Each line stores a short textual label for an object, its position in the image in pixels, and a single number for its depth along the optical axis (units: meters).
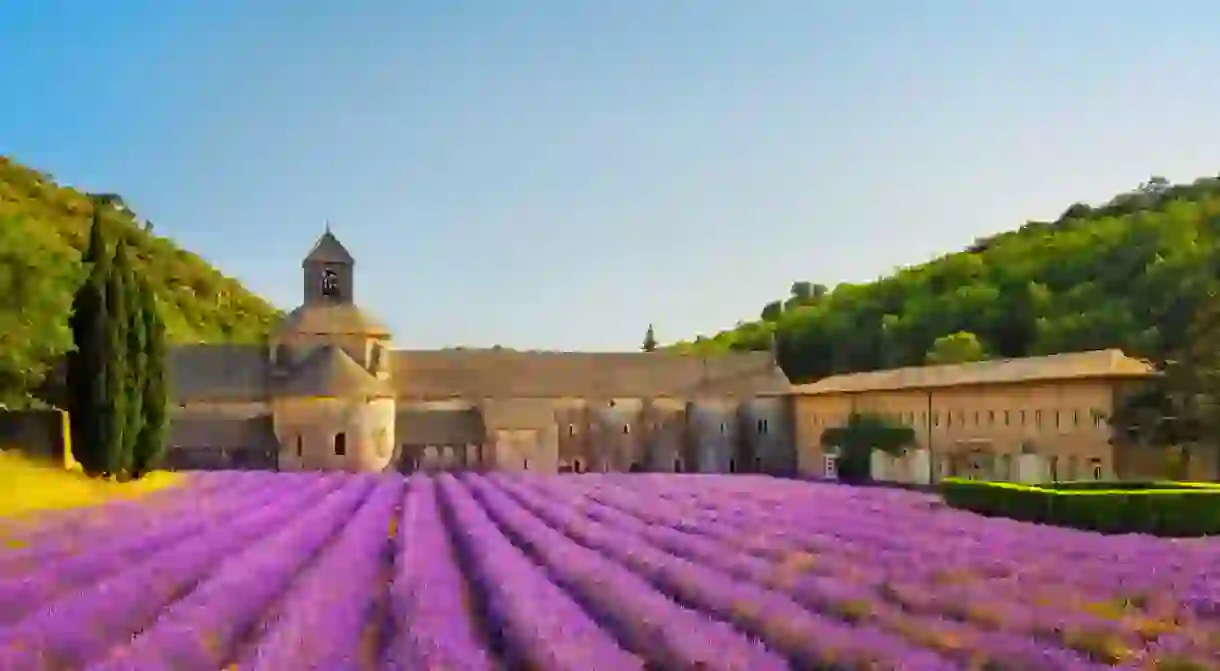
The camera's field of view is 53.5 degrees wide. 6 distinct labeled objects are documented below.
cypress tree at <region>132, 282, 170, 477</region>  34.03
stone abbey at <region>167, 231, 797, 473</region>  51.75
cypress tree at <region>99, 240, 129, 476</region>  31.17
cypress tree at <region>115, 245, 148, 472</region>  32.44
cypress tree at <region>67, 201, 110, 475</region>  31.05
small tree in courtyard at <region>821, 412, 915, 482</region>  48.25
